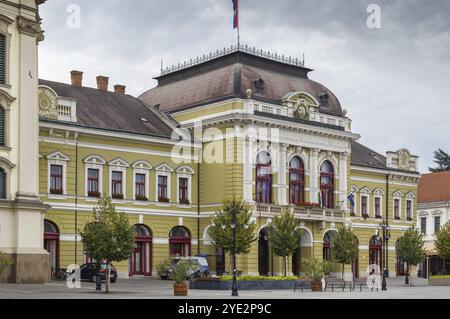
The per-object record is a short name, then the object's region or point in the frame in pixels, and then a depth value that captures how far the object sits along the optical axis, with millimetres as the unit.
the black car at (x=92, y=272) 53000
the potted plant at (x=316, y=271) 49688
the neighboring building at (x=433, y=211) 86750
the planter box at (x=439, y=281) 60947
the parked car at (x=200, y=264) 57331
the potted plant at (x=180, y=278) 41844
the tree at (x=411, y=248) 68750
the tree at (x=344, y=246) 65500
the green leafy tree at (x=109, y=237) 45156
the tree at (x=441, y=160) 124631
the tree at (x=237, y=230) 58875
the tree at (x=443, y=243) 67750
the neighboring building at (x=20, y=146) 45844
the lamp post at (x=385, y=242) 53938
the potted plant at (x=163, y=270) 56375
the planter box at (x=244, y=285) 49469
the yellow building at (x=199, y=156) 57875
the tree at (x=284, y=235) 61062
